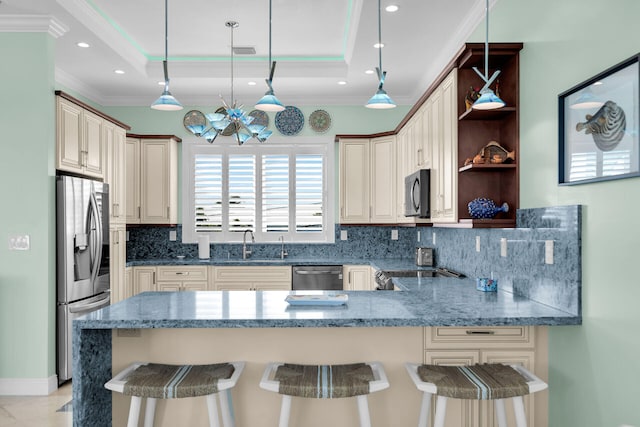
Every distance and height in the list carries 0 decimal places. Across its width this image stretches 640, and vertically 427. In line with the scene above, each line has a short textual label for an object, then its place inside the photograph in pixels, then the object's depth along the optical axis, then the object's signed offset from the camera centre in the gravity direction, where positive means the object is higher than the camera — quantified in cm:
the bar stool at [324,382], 185 -71
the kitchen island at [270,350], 229 -71
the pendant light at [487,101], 226 +53
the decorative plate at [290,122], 570 +107
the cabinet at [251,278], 512 -75
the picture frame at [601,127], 171 +34
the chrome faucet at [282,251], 552 -50
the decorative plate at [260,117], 559 +112
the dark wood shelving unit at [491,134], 273 +48
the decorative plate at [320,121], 570 +109
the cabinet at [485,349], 228 -69
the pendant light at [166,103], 276 +63
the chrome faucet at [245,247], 554 -45
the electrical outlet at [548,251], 233 -21
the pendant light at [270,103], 259 +59
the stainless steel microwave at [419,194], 367 +13
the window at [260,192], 576 +22
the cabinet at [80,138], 374 +62
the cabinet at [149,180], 537 +35
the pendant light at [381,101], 259 +61
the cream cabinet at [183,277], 514 -74
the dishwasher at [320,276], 509 -73
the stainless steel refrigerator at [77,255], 367 -38
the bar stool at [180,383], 188 -72
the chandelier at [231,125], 379 +72
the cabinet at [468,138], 276 +47
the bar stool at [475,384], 185 -71
